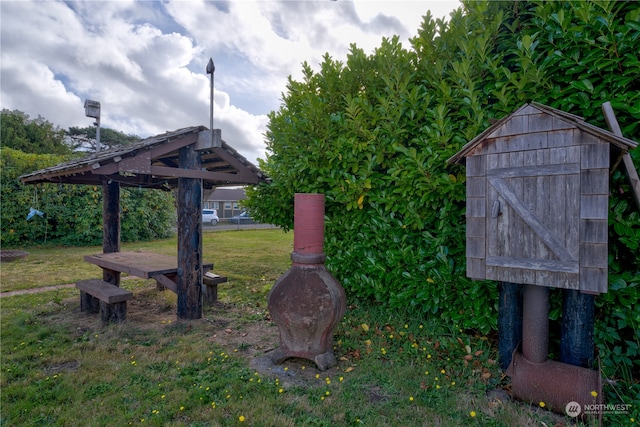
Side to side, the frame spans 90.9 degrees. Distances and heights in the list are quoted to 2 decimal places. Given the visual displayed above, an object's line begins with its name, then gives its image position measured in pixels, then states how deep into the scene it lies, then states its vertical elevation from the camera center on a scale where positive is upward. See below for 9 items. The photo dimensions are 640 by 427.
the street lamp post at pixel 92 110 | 7.08 +2.21
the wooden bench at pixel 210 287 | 5.91 -1.50
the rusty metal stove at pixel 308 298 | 3.55 -1.03
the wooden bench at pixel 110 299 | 4.88 -1.42
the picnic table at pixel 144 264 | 5.14 -1.02
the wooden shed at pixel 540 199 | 2.46 +0.09
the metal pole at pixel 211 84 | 4.80 +1.94
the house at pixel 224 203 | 40.22 +0.69
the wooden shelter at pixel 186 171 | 4.43 +0.56
